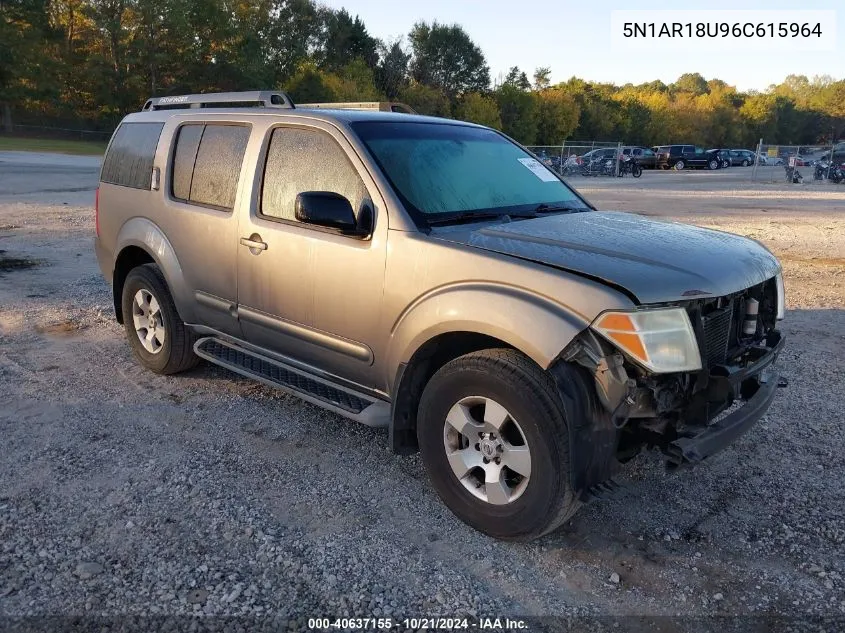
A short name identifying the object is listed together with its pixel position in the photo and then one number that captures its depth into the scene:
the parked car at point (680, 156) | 49.47
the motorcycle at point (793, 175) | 32.91
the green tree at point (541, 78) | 78.19
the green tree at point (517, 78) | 73.12
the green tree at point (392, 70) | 64.94
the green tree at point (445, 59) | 69.81
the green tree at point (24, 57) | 44.28
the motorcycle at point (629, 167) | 36.56
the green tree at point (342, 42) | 66.62
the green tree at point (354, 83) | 50.50
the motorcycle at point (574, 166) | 36.88
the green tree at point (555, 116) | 65.06
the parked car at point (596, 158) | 37.09
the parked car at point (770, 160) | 49.75
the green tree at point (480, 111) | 57.22
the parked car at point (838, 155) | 32.91
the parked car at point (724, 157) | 52.91
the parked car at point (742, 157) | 55.26
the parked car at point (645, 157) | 44.82
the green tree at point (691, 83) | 126.56
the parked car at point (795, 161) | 32.84
